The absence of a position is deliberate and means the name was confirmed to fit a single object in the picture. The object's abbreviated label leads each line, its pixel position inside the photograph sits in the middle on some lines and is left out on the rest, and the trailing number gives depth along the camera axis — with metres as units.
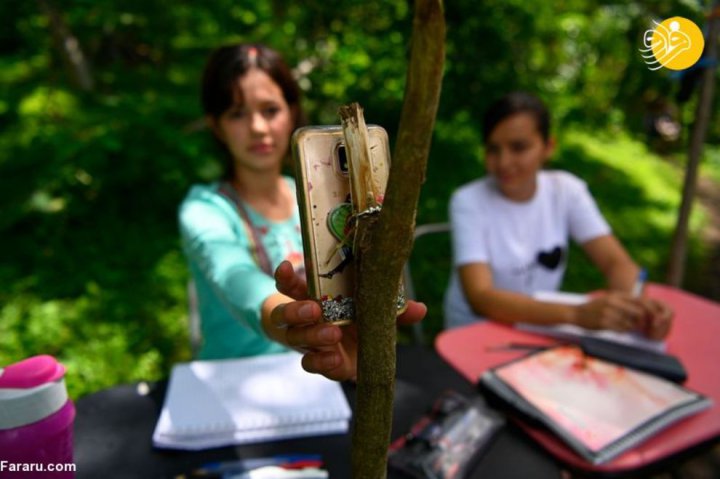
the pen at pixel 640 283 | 1.86
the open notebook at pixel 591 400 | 1.13
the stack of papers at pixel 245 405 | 1.11
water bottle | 0.71
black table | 1.06
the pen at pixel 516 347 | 1.54
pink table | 1.12
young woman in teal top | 1.37
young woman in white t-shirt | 2.00
